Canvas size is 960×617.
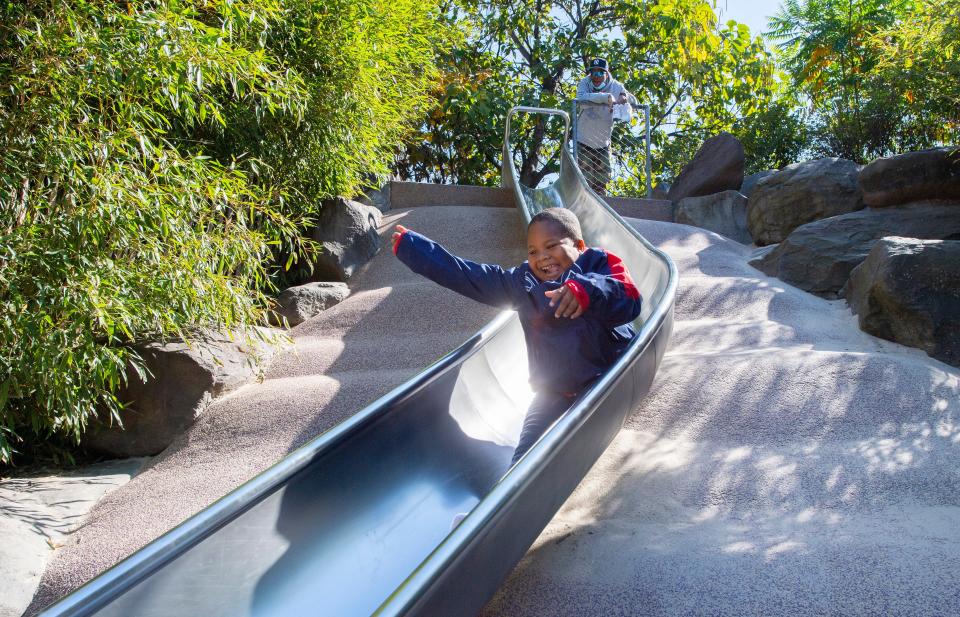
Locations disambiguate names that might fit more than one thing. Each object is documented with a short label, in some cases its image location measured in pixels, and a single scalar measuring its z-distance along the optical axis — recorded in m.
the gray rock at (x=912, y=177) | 5.83
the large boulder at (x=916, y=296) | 3.81
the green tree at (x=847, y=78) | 10.41
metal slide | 1.58
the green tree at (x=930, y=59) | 4.66
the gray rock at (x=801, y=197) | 6.90
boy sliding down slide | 2.53
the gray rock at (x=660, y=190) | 10.89
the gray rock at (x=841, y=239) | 5.35
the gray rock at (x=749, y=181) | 10.46
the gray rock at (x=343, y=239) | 6.04
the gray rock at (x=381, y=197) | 8.41
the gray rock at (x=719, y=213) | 8.32
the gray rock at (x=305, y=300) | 5.23
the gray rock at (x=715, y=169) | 8.82
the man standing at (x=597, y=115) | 7.76
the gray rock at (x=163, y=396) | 3.53
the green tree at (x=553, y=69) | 10.65
